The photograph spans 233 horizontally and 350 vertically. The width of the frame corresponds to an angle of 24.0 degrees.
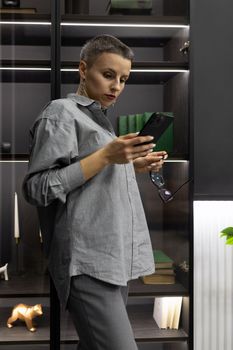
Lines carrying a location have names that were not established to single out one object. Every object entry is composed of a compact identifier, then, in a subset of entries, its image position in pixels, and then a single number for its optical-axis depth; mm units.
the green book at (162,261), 2605
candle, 2562
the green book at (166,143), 2602
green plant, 2491
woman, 1690
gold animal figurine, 2520
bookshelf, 2516
